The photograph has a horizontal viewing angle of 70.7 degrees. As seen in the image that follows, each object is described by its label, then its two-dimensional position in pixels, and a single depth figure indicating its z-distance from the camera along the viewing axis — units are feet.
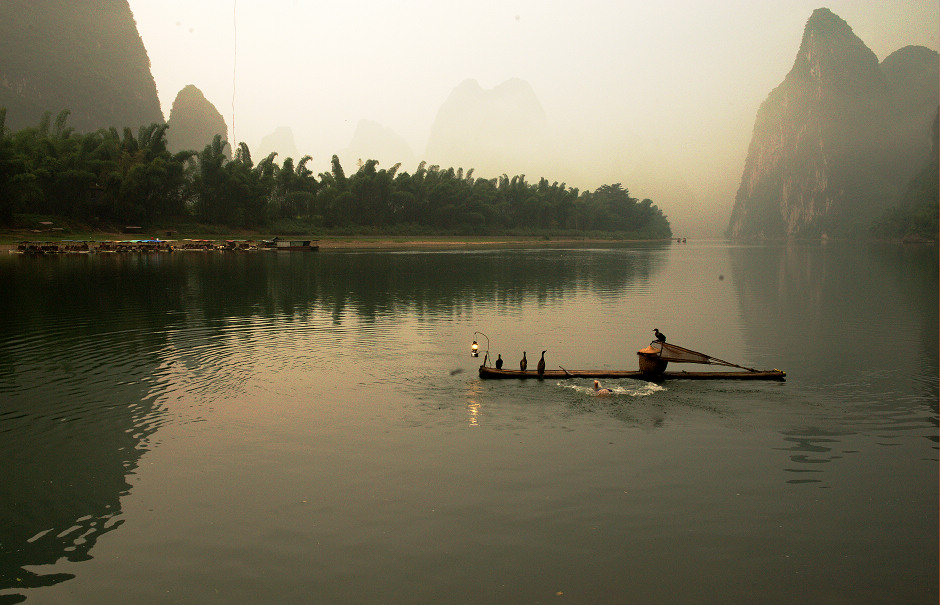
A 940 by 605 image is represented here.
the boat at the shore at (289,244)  400.88
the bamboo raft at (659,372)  78.02
